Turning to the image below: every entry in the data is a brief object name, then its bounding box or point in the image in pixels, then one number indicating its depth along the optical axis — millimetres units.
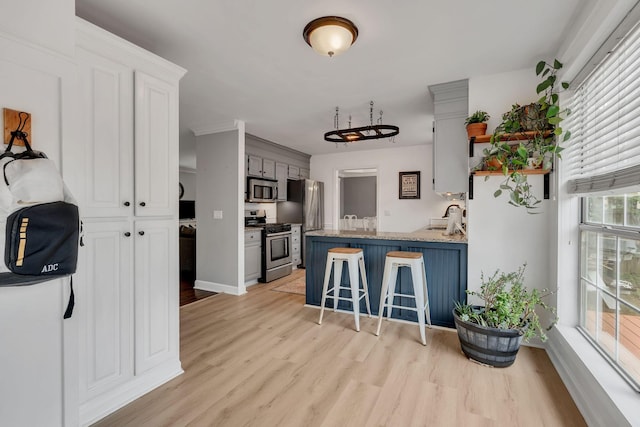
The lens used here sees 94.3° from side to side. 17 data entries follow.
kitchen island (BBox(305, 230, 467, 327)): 2833
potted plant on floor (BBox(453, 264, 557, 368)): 2152
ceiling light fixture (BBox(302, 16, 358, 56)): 1884
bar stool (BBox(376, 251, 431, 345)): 2625
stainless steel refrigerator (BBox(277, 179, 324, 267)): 5742
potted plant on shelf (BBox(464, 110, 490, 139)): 2572
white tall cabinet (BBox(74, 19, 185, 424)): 1618
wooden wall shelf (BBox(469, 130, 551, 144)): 2362
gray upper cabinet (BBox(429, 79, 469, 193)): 2855
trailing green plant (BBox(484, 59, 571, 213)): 2195
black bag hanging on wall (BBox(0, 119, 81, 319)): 1074
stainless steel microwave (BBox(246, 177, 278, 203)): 4785
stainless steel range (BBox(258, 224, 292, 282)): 4711
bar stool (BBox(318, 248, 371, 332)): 2869
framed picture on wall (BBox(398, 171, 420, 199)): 5633
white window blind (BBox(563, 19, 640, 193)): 1440
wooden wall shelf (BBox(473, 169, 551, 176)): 2412
